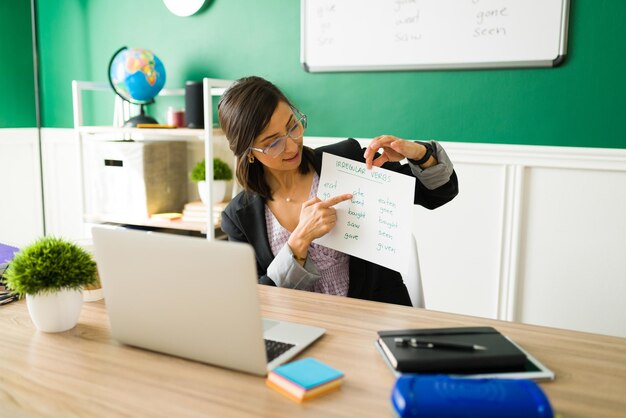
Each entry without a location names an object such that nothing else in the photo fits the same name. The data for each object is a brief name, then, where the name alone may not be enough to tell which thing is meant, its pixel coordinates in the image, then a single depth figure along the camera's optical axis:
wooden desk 0.79
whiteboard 2.16
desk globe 2.66
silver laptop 0.85
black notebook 0.86
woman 1.44
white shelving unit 2.48
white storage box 2.70
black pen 0.90
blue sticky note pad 0.83
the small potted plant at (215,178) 2.71
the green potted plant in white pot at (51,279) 1.05
